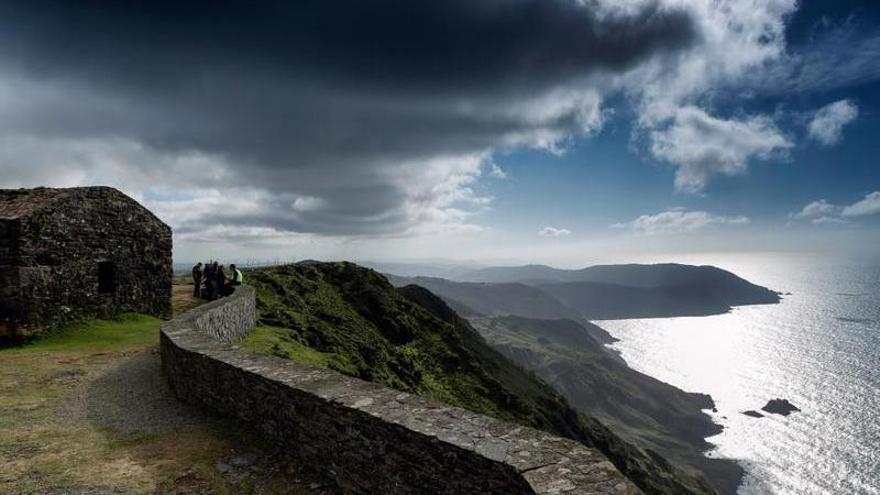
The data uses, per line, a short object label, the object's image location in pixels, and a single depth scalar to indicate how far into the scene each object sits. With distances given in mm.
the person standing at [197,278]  30562
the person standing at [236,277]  29234
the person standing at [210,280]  27984
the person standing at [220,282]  27594
